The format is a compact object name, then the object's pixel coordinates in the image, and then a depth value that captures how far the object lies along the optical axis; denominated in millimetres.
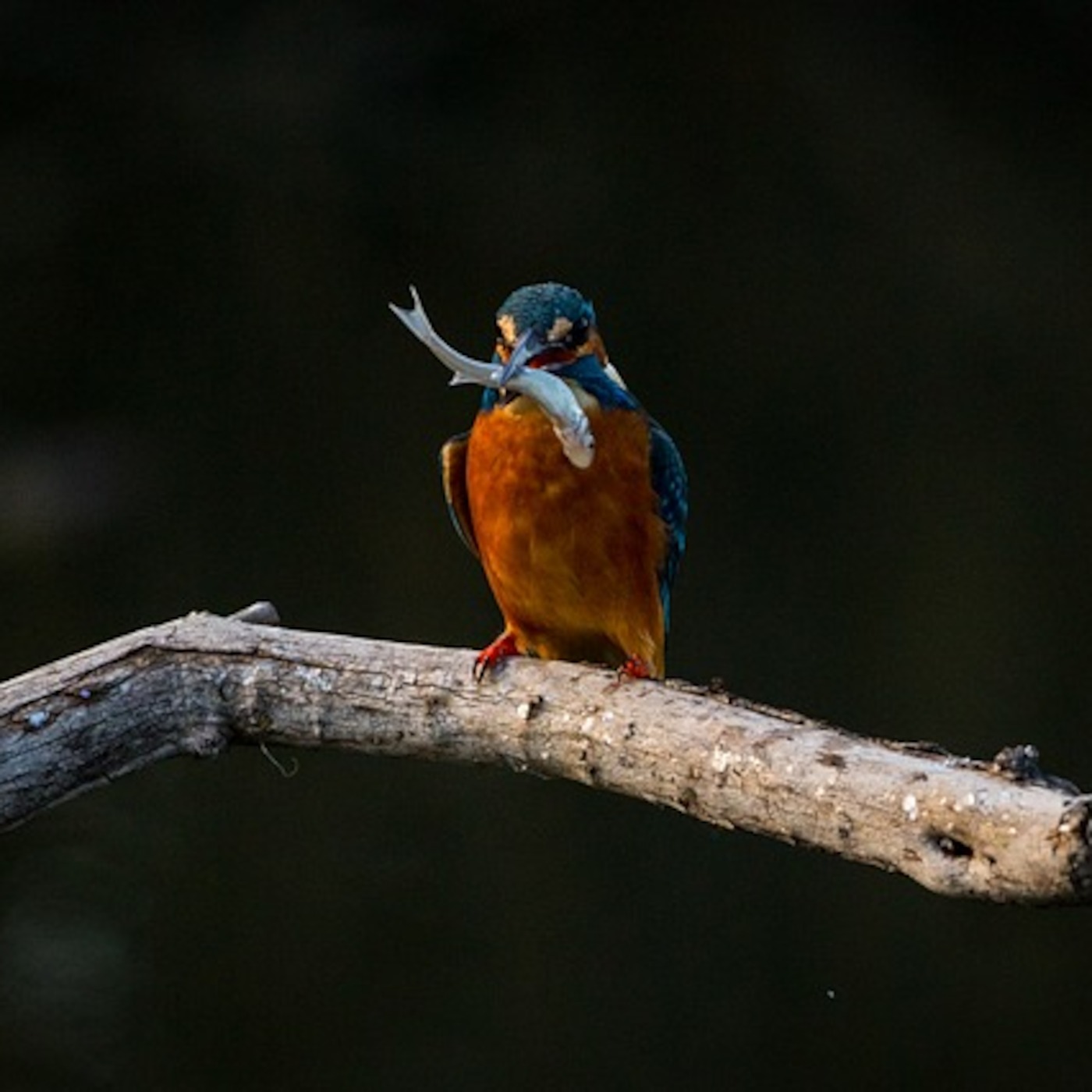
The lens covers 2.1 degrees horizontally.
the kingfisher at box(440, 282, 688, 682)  8444
